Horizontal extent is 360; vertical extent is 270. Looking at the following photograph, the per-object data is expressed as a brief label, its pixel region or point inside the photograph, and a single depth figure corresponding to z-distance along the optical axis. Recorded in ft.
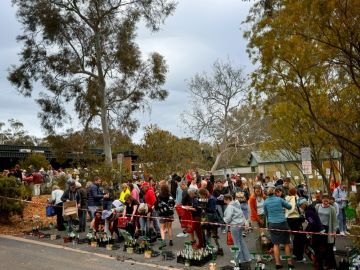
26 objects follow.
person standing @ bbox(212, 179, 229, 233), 44.98
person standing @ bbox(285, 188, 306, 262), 34.94
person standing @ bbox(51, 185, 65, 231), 49.90
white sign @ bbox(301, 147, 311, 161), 45.27
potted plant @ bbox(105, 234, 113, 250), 42.24
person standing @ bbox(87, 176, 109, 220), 49.52
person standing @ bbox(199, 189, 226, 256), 38.72
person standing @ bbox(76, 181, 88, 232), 49.37
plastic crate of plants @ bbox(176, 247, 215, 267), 35.14
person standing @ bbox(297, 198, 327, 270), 31.45
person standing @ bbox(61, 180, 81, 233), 48.21
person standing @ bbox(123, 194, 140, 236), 42.83
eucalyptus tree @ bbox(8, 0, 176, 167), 87.20
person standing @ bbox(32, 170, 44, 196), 77.46
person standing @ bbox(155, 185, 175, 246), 41.39
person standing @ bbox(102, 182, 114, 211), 47.39
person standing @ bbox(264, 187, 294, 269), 32.68
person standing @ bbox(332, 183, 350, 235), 43.82
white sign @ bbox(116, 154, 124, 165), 81.76
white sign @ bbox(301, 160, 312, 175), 45.03
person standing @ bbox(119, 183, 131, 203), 47.50
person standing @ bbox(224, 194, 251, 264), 33.09
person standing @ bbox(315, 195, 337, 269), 31.40
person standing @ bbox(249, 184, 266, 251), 38.11
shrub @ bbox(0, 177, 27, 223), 52.16
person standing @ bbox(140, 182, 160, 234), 43.01
